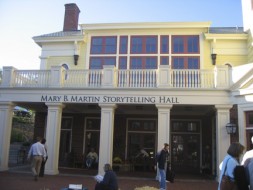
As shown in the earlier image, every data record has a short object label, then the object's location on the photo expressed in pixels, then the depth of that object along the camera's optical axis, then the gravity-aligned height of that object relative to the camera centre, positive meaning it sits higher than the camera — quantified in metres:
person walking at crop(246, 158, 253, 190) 4.16 -0.34
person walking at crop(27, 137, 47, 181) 12.35 -0.53
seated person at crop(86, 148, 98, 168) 17.06 -0.88
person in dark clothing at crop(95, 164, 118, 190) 7.25 -0.92
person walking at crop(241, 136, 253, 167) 4.51 -0.16
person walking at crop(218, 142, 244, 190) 4.52 -0.23
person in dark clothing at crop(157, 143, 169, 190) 10.66 -0.67
